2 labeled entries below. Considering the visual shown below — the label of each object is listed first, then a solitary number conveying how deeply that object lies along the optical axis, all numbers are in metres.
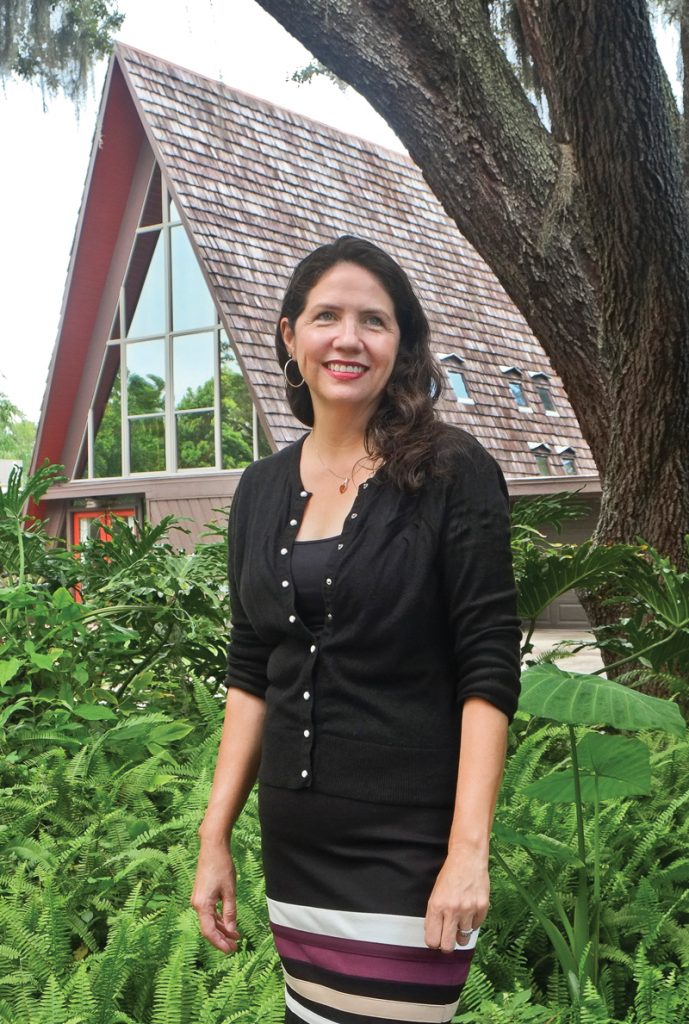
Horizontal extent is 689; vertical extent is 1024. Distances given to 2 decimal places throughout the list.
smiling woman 1.71
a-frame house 15.84
